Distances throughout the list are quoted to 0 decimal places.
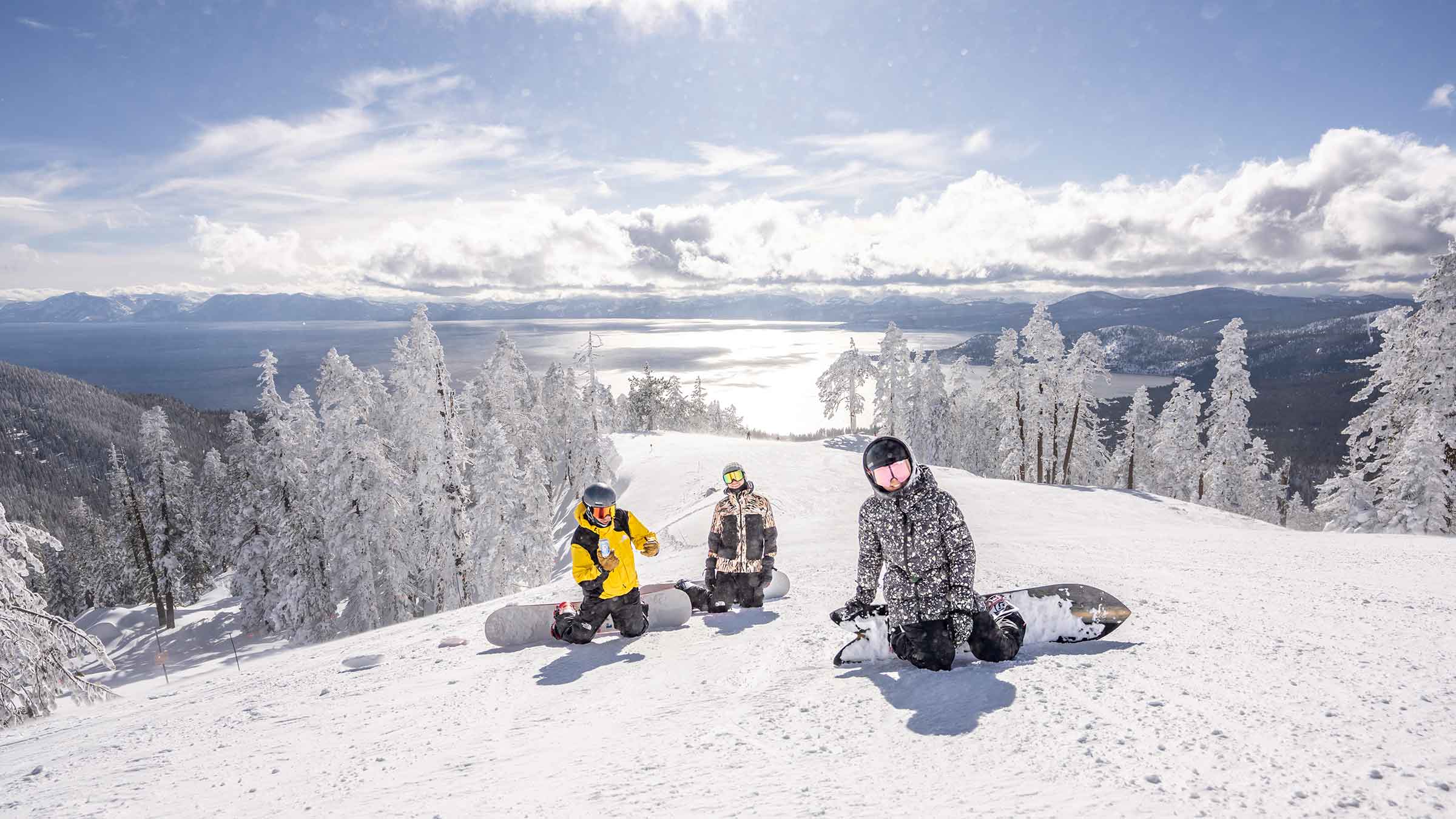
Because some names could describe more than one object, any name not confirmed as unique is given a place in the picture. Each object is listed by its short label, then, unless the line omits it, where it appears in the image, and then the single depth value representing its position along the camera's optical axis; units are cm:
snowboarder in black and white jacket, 525
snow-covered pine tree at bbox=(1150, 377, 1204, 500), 4312
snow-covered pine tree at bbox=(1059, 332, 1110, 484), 3588
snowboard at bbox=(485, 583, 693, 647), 792
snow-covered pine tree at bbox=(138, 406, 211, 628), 3316
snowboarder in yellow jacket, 742
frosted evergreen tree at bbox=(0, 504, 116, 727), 1070
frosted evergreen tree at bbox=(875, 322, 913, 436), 4944
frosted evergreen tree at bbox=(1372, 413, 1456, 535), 1891
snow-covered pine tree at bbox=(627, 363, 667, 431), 7088
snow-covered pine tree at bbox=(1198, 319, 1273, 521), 3453
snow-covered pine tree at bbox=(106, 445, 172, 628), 3403
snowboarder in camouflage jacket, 862
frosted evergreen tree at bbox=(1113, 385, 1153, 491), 4378
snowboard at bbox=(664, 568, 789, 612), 866
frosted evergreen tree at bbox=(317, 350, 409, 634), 2536
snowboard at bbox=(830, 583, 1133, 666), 568
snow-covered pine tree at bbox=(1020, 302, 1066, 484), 3559
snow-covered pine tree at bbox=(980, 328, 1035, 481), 3878
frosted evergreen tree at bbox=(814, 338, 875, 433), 5550
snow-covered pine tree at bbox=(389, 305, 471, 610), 2472
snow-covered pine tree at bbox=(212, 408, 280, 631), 3034
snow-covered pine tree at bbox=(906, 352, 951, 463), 5200
